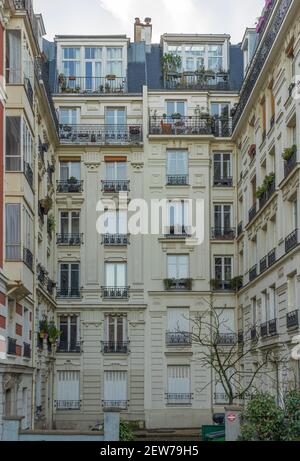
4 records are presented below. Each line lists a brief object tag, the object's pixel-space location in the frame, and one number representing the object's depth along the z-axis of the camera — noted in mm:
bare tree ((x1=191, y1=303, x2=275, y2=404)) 37375
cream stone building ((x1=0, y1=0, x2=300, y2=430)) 37938
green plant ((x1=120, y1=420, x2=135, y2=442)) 21627
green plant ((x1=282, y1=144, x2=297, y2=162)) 28969
